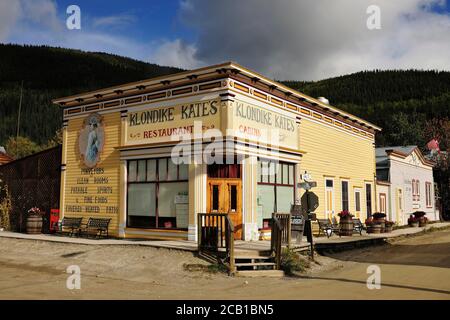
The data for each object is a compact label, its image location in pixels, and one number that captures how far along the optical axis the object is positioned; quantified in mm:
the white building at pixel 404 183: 28734
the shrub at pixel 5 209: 21516
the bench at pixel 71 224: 18684
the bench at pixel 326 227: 19469
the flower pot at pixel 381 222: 22858
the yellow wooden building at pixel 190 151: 15938
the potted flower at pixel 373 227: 22656
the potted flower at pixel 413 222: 29156
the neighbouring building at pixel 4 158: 28431
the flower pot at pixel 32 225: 19328
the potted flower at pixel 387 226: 23620
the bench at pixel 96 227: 18061
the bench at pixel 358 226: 21394
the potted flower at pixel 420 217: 29156
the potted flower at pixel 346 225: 20328
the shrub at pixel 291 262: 12352
